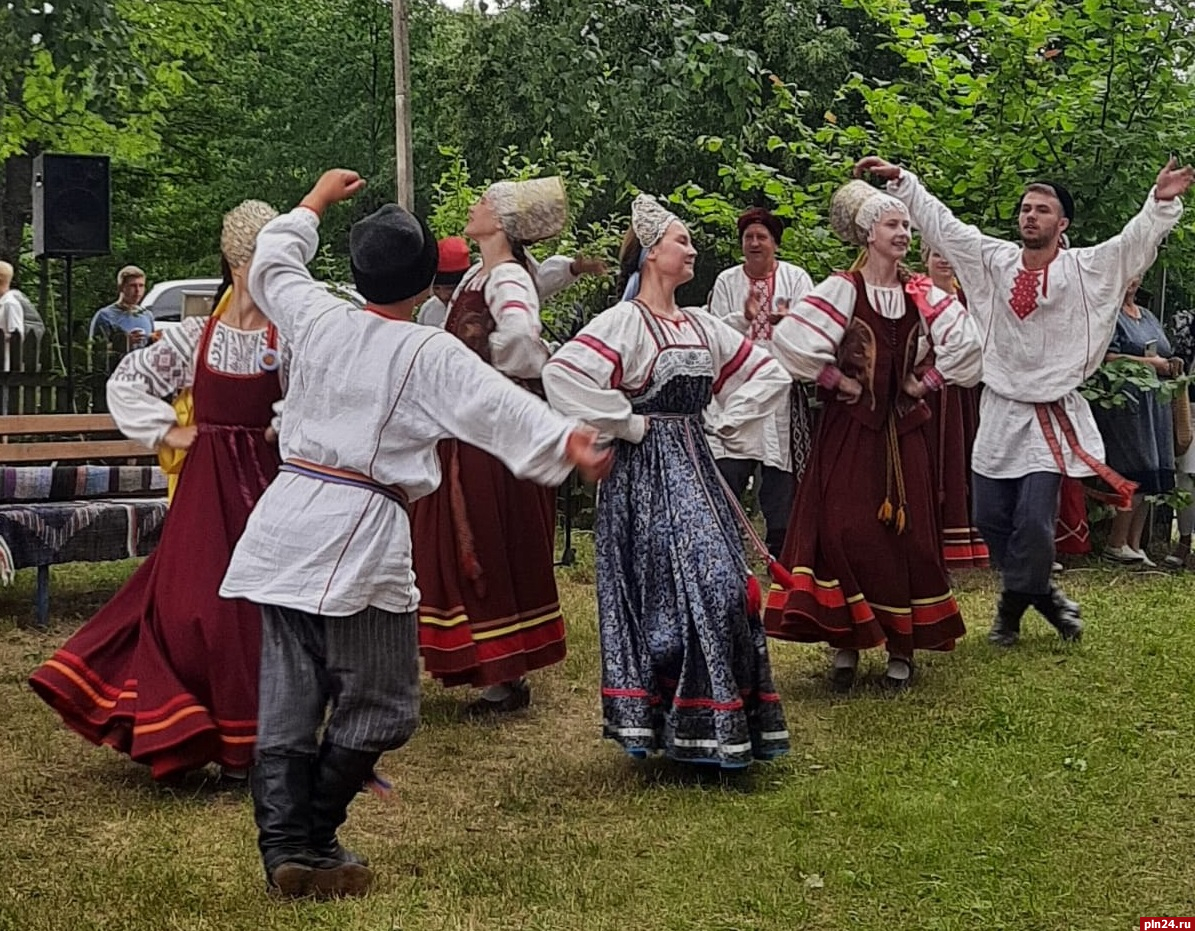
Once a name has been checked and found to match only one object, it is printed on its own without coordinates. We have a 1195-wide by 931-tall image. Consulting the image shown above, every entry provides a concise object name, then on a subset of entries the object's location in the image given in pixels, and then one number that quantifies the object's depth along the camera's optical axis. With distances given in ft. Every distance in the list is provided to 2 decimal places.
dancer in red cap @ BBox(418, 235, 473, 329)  21.17
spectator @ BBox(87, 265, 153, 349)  39.40
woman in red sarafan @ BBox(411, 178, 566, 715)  18.74
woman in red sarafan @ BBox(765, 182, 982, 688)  19.54
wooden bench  24.86
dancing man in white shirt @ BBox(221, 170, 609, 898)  12.48
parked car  55.72
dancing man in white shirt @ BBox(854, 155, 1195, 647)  21.98
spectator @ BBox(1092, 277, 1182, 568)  30.78
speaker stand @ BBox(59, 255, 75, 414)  28.95
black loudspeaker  32.68
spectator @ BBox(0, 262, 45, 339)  34.88
